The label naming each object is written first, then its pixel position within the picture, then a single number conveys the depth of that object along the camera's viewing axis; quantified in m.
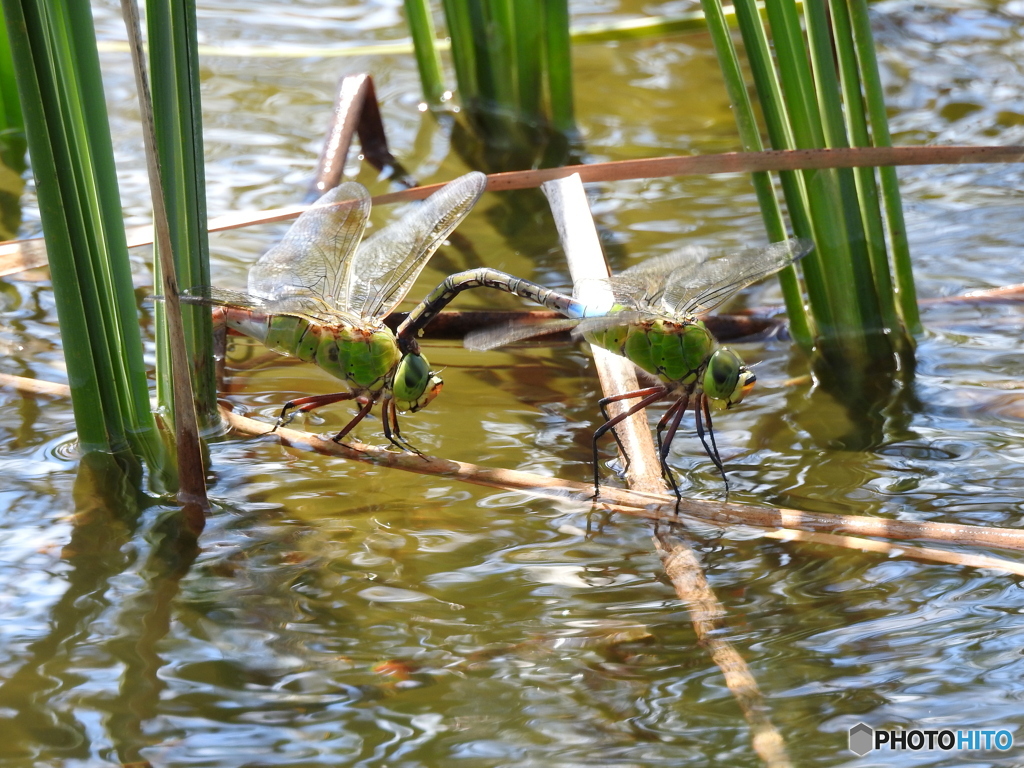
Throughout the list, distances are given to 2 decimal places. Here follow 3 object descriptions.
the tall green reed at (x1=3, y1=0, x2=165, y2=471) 4.36
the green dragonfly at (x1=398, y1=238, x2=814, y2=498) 5.74
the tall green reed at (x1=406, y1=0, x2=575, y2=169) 9.14
